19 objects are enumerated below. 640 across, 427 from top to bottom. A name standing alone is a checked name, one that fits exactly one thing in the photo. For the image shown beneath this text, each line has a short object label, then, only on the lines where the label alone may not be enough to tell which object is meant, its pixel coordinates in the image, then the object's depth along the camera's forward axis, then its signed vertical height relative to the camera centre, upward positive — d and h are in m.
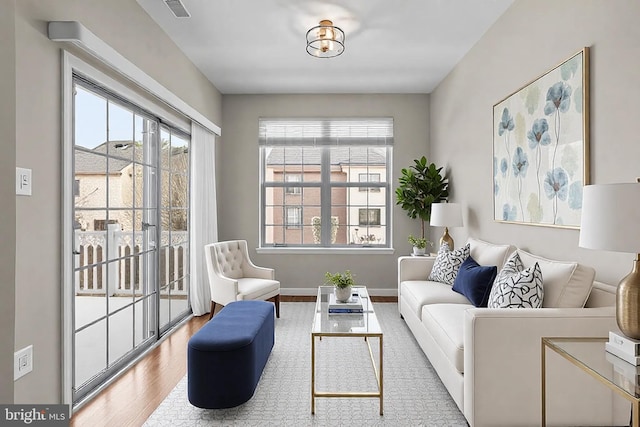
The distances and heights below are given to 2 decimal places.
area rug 2.32 -1.16
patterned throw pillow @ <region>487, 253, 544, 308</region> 2.29 -0.44
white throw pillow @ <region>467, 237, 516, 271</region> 3.15 -0.31
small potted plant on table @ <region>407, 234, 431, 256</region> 4.82 -0.39
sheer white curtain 4.43 +0.01
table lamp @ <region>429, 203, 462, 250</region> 4.25 -0.01
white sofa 2.02 -0.79
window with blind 5.70 +0.25
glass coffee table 2.43 -0.72
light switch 1.94 +0.15
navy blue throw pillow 2.93 -0.51
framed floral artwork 2.40 +0.46
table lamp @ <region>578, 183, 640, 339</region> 1.50 -0.05
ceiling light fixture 3.46 +1.56
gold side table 1.36 -0.58
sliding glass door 2.57 -0.14
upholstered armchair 3.98 -0.68
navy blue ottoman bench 2.37 -0.91
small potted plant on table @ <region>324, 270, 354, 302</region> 3.10 -0.56
